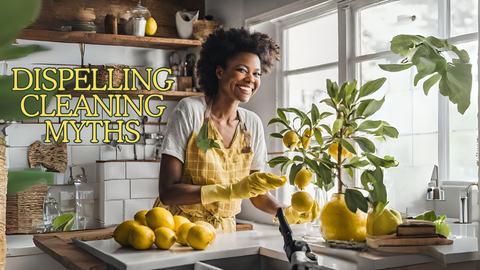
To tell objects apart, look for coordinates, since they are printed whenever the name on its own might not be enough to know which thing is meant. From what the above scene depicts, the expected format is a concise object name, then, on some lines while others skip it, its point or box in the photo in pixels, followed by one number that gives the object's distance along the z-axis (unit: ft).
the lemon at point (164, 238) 4.24
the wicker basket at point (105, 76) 10.11
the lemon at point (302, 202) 4.53
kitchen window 5.86
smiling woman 5.56
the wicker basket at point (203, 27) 10.27
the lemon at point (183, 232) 4.35
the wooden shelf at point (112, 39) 9.65
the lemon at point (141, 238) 4.23
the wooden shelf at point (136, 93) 10.09
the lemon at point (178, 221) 4.59
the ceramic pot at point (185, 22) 10.83
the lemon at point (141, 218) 4.62
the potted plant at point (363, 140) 3.68
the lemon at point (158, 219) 4.40
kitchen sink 4.09
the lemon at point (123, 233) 4.42
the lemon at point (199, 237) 4.16
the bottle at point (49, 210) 8.70
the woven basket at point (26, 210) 8.82
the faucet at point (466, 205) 4.96
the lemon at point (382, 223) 4.01
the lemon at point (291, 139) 4.88
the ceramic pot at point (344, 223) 4.32
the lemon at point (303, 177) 4.52
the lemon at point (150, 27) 10.44
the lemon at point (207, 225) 4.43
